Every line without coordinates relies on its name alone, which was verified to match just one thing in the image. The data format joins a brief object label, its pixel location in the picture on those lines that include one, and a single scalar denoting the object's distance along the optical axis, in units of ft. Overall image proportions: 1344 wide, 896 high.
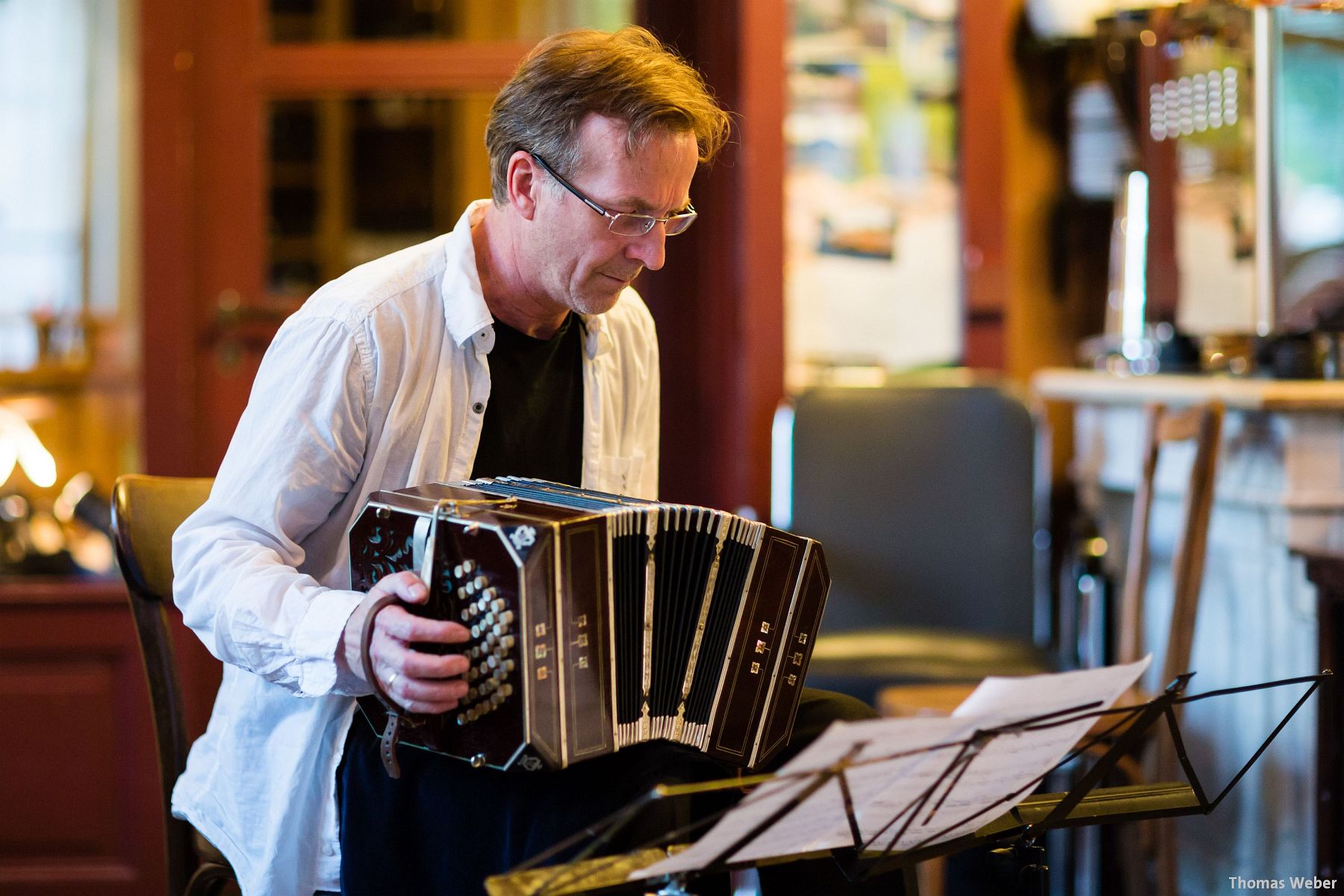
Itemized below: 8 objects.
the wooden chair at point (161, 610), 14.02
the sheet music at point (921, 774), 12.06
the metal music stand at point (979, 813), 12.18
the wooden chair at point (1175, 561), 15.53
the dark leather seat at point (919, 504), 16.81
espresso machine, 16.19
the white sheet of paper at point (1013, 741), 12.31
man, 13.30
